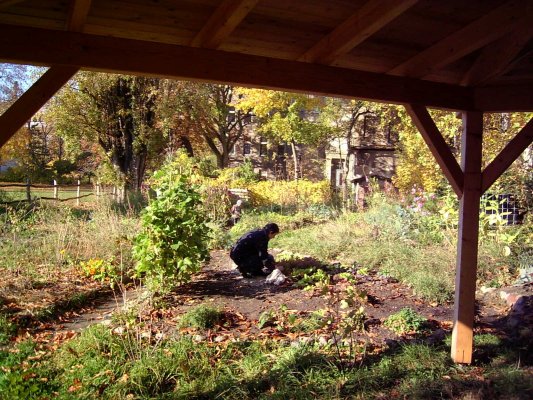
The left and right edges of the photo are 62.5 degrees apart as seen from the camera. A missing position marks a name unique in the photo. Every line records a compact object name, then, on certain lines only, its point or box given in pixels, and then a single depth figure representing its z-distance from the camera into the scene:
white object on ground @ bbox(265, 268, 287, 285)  7.24
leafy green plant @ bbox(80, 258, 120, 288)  7.38
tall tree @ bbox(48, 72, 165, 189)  15.53
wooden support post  4.46
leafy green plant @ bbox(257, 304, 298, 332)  5.43
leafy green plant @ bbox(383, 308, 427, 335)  5.54
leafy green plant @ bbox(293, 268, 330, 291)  6.90
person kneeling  7.64
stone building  23.36
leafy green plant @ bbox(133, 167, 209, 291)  6.45
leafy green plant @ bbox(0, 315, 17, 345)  5.14
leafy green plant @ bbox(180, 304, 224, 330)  5.32
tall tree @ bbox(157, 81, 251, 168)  16.59
